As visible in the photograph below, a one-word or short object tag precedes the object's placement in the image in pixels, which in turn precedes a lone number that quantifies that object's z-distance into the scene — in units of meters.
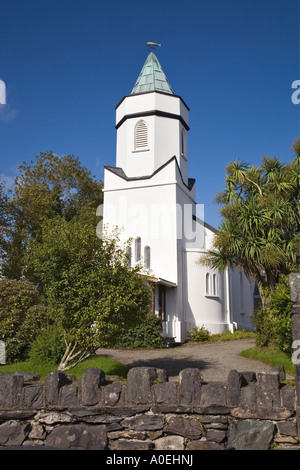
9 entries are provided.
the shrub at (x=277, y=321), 13.20
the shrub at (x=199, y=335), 21.60
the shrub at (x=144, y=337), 18.70
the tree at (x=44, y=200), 27.06
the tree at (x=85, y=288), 10.56
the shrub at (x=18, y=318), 14.29
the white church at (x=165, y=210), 22.53
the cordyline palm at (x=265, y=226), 16.25
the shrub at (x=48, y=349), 12.90
